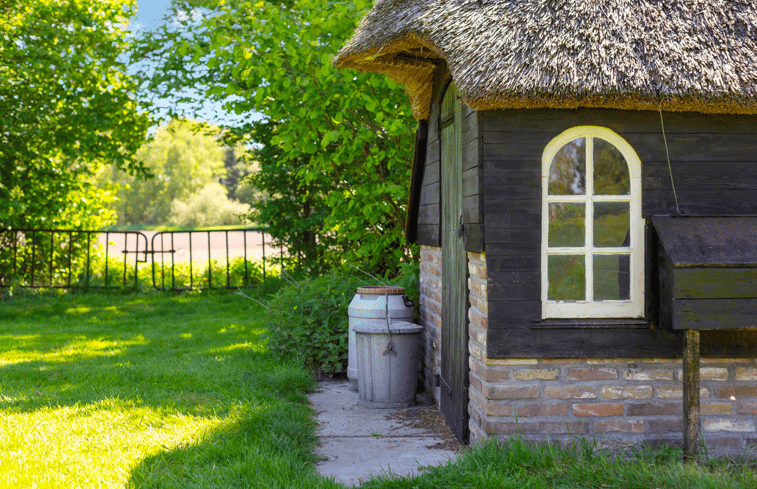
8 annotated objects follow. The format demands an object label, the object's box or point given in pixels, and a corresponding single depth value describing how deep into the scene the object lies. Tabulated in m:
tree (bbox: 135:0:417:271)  7.04
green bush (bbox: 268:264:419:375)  6.51
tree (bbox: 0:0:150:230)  10.66
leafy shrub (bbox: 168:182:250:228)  46.06
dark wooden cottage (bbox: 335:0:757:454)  3.83
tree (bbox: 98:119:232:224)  46.97
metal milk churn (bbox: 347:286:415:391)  5.65
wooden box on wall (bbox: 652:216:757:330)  3.53
